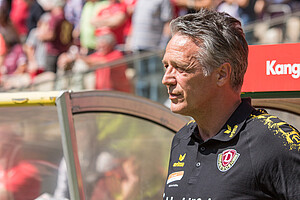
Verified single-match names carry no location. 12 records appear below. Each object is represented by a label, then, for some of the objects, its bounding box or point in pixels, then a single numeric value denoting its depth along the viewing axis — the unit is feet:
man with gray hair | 9.95
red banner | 13.15
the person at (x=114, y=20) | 40.64
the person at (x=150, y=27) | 38.55
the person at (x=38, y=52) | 47.55
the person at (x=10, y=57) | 48.48
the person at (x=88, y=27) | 44.07
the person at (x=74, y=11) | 49.29
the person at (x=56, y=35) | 46.41
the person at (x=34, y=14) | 51.91
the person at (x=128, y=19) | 41.30
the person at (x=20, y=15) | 56.36
